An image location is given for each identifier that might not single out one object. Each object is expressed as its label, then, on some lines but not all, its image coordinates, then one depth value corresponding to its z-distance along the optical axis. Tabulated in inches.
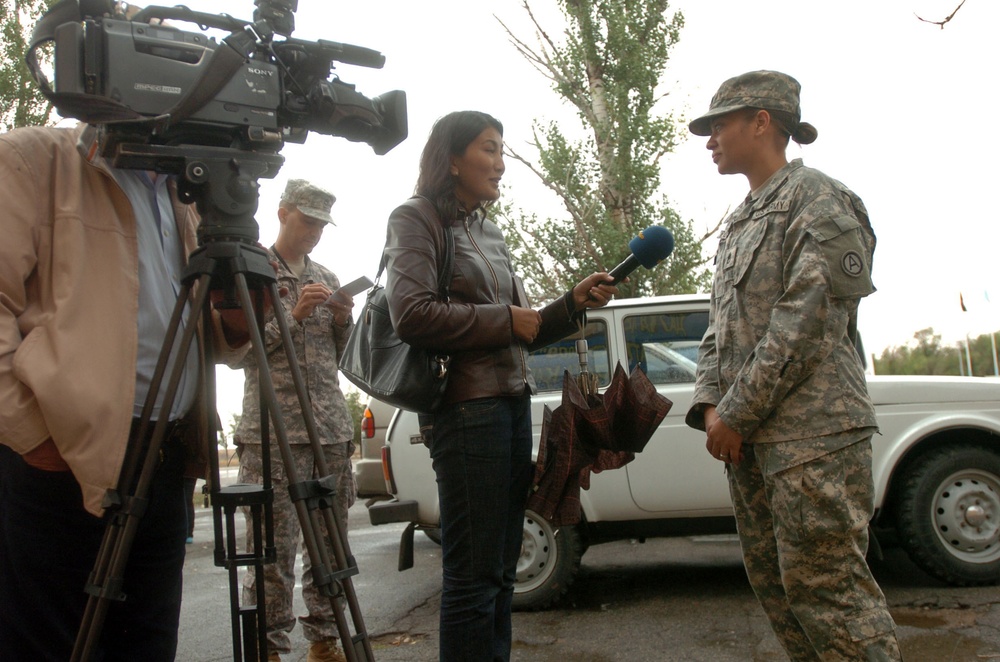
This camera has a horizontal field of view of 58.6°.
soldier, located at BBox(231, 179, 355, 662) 142.9
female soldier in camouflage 98.0
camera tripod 69.6
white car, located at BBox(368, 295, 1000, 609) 202.7
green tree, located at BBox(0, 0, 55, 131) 696.4
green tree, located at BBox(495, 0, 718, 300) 660.1
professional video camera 68.9
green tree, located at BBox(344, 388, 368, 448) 901.7
